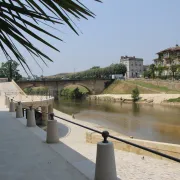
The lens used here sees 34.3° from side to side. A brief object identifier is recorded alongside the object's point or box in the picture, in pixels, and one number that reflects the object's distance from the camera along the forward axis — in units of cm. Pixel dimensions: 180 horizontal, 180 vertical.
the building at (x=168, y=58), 9694
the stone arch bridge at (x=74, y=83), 9008
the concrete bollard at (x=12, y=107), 1928
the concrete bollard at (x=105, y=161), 482
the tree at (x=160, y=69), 9565
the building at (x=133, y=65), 14625
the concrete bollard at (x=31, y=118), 1177
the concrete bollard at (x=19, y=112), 1537
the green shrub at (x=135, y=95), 7388
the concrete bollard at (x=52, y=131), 827
